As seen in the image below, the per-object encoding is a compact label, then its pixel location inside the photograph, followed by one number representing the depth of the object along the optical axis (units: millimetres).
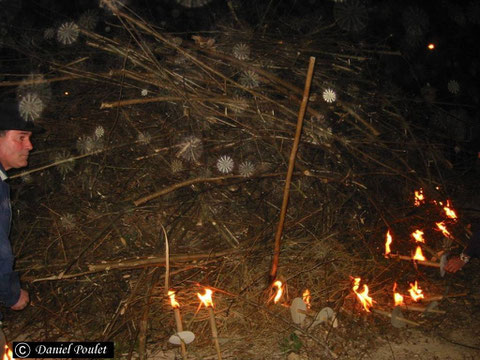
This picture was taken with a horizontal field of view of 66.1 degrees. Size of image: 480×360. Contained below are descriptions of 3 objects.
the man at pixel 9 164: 2863
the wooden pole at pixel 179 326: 2908
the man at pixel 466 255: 4168
